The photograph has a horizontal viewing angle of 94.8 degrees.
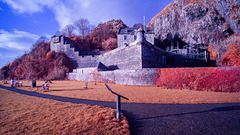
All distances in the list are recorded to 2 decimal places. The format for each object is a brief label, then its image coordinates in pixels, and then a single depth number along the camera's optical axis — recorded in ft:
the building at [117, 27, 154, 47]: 128.26
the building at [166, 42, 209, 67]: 110.01
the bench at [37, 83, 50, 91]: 40.71
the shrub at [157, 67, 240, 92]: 35.12
